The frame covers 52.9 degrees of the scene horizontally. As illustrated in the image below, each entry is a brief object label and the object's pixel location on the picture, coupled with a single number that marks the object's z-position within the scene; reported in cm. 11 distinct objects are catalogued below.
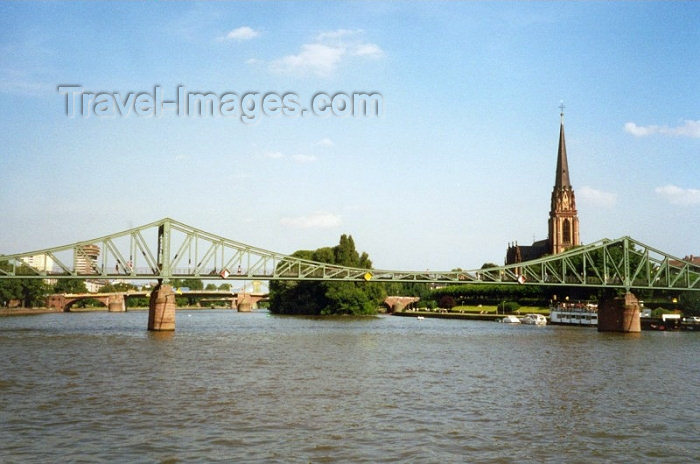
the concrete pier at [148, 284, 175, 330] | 7962
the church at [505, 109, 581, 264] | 18625
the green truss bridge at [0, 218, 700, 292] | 8381
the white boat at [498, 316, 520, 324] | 11950
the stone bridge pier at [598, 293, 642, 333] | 8919
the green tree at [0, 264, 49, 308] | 14750
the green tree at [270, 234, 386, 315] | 13588
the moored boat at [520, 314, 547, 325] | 11600
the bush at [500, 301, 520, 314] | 13912
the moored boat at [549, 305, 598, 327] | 11106
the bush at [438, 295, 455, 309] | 16875
